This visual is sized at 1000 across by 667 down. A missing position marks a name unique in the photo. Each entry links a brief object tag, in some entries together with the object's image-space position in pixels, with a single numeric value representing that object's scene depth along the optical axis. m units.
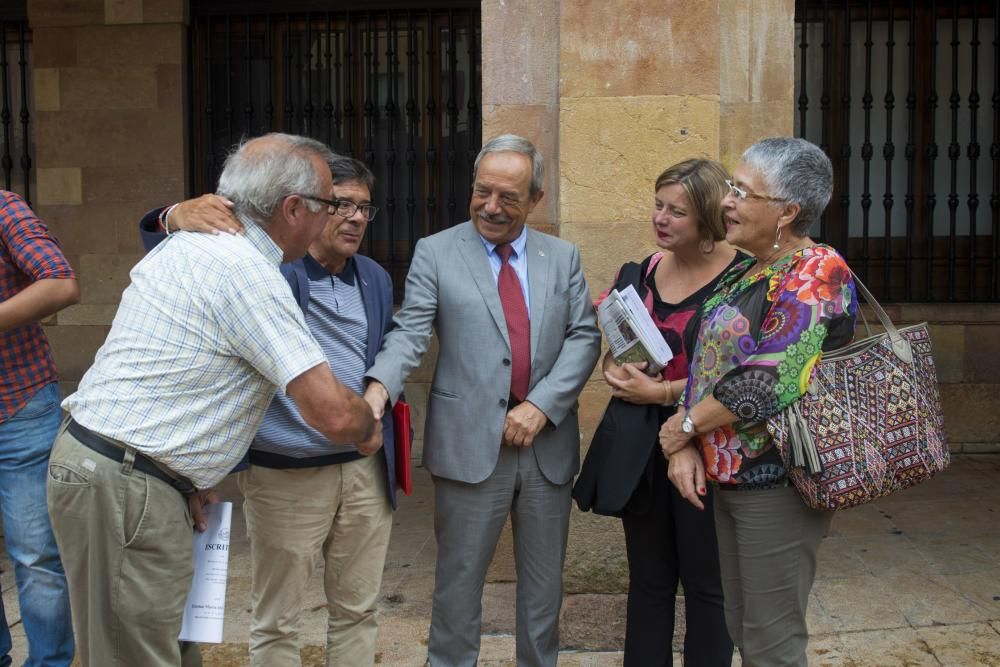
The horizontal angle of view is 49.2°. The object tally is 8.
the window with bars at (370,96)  7.97
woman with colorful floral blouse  2.88
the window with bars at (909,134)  7.91
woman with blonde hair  3.59
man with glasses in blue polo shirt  3.36
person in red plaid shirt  3.75
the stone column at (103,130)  7.93
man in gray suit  3.59
